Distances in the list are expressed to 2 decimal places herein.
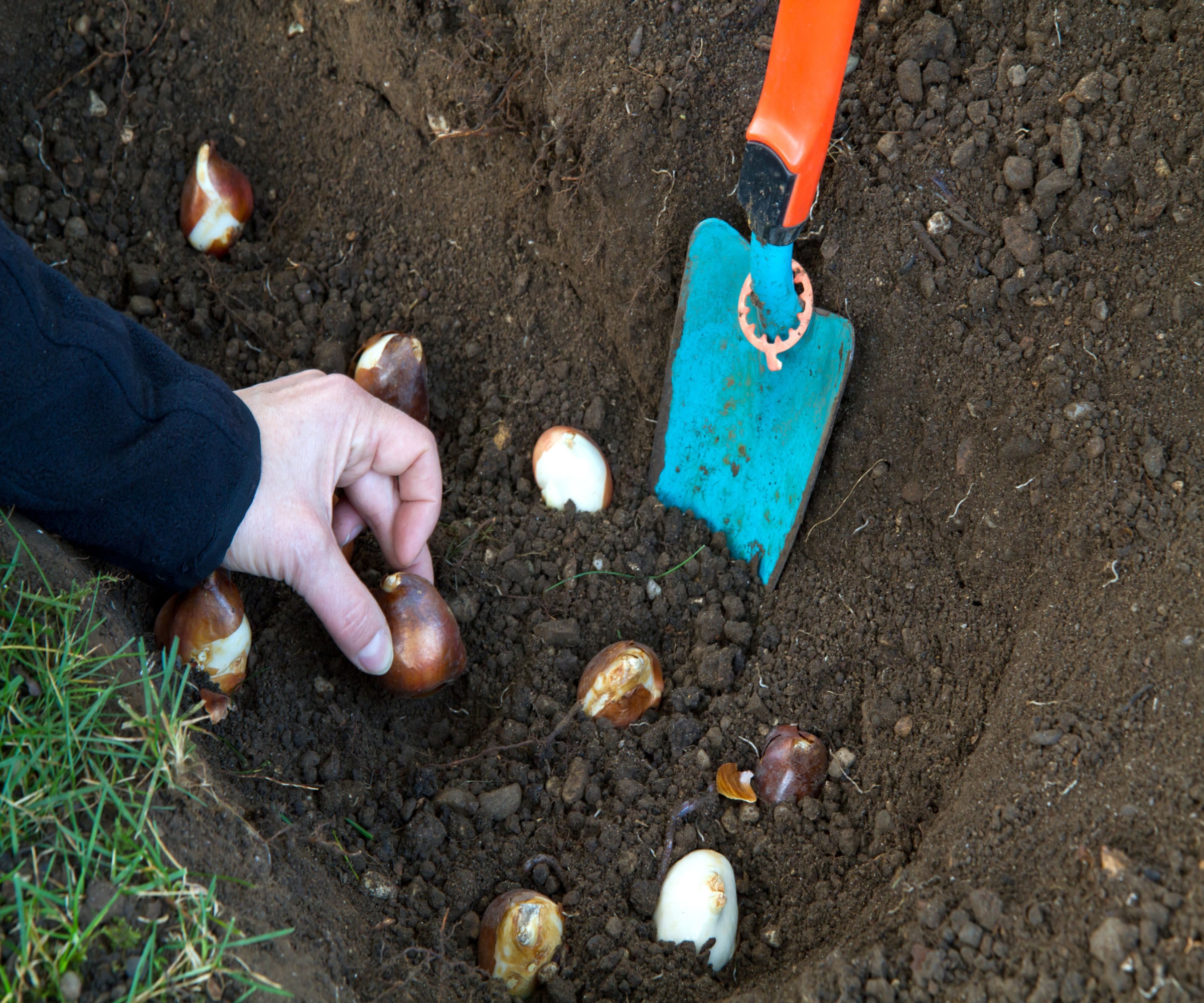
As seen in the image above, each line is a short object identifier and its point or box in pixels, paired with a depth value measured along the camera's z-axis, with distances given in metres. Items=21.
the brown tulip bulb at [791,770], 0.70
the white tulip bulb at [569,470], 0.79
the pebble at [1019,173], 0.72
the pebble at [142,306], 0.82
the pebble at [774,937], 0.66
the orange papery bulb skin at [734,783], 0.70
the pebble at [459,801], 0.69
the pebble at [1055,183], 0.71
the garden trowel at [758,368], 0.69
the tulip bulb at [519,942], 0.65
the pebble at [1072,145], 0.71
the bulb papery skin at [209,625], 0.68
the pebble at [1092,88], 0.71
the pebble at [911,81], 0.74
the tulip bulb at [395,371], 0.80
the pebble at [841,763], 0.71
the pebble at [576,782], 0.70
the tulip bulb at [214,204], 0.85
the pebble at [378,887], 0.65
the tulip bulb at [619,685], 0.72
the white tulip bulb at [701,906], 0.66
